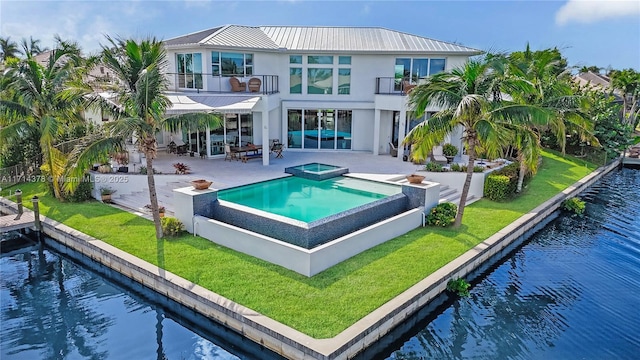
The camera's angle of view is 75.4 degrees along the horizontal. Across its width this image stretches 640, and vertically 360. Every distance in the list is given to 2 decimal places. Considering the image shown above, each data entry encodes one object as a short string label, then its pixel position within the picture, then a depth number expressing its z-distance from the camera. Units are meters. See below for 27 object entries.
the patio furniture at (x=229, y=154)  24.55
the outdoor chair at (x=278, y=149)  25.50
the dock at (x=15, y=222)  15.80
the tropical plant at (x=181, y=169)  20.25
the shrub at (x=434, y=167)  20.77
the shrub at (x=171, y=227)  14.05
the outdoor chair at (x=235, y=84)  24.30
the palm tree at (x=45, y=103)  16.92
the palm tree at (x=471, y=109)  13.48
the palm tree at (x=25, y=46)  17.28
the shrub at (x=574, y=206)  20.00
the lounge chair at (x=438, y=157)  23.94
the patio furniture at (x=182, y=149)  25.45
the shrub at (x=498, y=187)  18.72
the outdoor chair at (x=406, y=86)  25.03
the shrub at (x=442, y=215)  15.47
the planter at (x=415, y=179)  16.31
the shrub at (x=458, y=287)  11.88
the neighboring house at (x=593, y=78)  61.80
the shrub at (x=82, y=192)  17.97
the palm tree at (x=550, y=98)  20.36
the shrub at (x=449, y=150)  23.61
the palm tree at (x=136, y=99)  12.19
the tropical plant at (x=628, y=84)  42.25
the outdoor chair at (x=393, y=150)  26.06
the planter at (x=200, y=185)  14.64
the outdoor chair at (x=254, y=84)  24.64
